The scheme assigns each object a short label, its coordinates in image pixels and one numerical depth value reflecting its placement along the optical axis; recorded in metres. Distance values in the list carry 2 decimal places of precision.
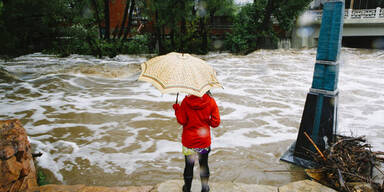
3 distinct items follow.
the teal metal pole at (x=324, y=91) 3.48
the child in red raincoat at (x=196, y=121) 2.65
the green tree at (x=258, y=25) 20.52
